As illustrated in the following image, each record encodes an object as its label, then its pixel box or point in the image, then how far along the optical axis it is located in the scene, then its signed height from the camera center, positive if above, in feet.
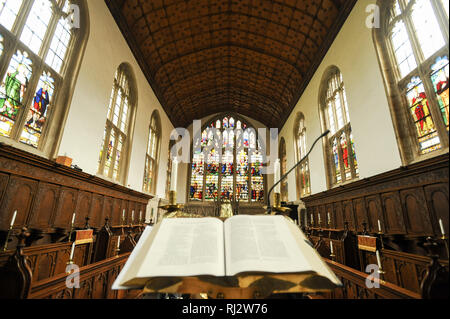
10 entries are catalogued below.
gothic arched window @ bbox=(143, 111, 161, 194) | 32.96 +10.11
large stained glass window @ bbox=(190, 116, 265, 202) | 46.57 +12.30
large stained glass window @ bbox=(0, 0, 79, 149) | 12.05 +9.09
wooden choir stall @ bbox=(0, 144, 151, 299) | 5.27 -0.65
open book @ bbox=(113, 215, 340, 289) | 3.09 -0.46
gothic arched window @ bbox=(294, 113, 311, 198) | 32.04 +9.95
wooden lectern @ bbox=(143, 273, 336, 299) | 3.25 -0.95
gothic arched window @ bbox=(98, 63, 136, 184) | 21.91 +9.90
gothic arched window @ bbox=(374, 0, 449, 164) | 12.36 +9.20
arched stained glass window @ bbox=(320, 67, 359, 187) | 21.42 +9.49
